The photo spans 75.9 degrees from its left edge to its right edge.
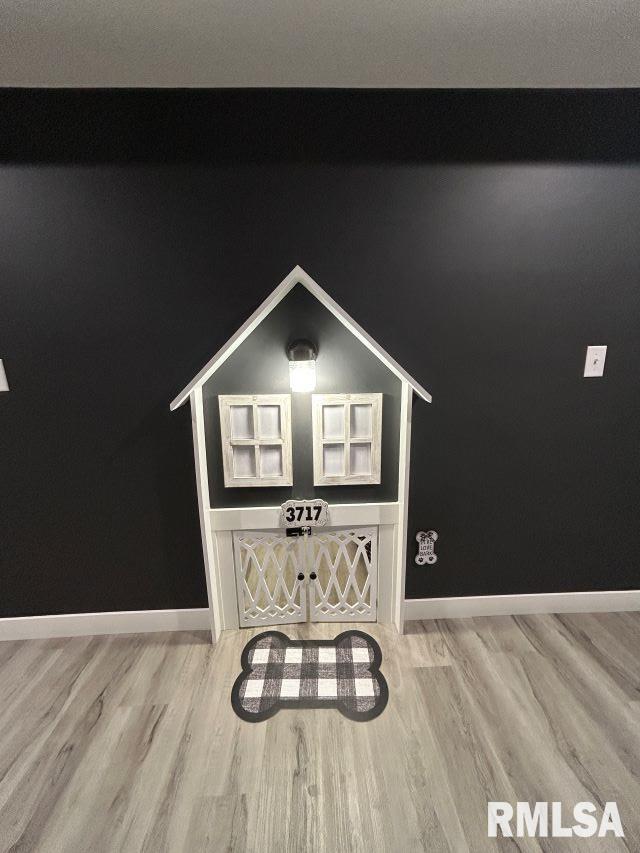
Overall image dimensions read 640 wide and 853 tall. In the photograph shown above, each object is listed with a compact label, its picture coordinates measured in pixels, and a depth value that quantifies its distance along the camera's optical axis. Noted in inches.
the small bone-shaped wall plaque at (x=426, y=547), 76.8
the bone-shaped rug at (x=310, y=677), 62.8
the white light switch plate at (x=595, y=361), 70.4
